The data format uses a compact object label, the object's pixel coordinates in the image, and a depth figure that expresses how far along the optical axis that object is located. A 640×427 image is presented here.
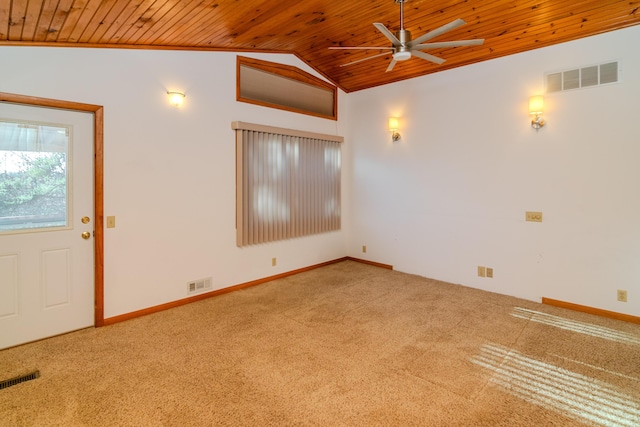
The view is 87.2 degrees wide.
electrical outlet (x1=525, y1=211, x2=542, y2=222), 3.97
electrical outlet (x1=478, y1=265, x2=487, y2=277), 4.43
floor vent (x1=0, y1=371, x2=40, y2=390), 2.37
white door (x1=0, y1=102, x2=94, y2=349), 2.86
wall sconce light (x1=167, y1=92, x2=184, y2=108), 3.72
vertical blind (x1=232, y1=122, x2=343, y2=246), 4.44
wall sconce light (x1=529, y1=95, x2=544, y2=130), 3.81
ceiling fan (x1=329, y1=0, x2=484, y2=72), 2.73
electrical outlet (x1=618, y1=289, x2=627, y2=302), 3.47
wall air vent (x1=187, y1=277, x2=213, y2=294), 4.00
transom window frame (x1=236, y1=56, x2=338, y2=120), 4.42
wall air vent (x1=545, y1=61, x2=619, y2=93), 3.48
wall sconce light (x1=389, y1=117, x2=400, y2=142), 5.15
